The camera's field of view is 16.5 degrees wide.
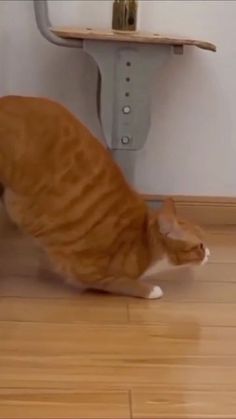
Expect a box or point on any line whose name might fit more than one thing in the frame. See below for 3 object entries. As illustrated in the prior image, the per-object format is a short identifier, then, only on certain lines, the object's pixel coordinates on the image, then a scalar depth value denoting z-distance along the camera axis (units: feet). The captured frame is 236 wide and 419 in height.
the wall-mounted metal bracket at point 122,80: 5.68
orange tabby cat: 5.01
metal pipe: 5.76
